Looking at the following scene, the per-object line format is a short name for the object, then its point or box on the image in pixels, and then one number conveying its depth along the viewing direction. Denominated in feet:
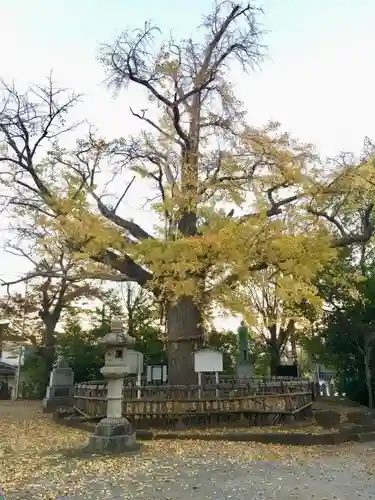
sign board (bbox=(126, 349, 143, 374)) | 37.75
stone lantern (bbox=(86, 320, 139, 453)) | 22.62
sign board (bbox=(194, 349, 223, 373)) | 34.37
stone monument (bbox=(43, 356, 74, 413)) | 45.11
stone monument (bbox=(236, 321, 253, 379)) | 67.97
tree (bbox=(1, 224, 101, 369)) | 69.63
